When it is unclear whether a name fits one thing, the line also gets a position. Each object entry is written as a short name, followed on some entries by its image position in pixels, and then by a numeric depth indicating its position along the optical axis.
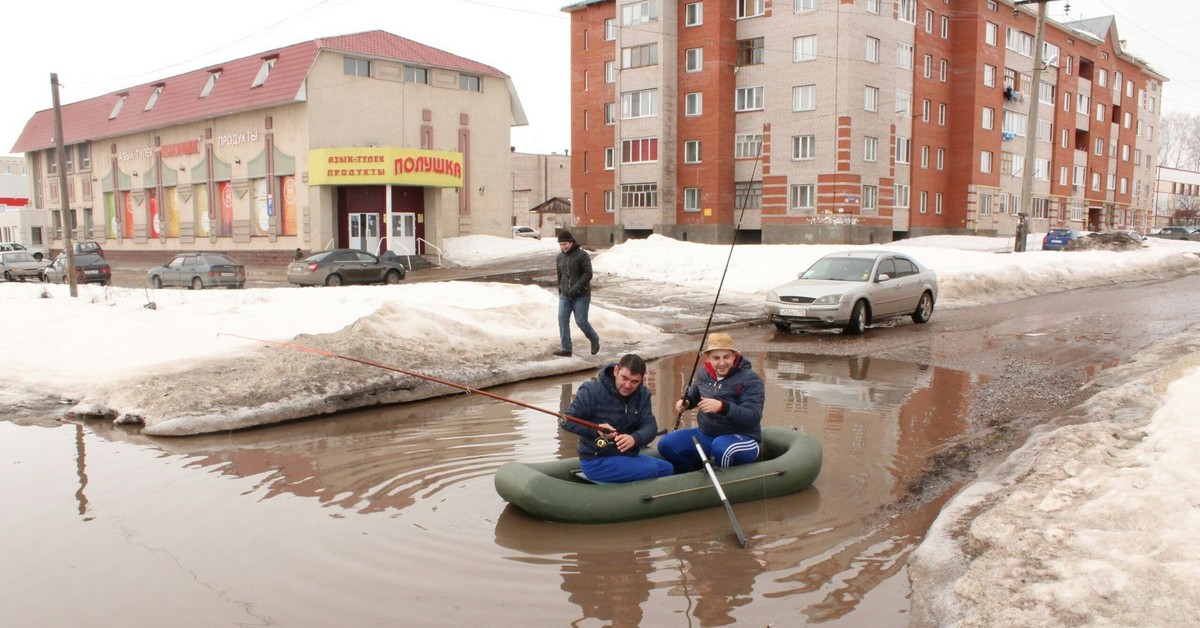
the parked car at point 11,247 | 45.22
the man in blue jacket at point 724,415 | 6.68
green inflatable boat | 6.15
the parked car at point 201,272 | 26.45
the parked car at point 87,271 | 28.92
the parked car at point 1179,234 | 63.00
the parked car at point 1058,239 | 41.66
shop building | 35.62
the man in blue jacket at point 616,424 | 6.28
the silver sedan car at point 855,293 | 15.83
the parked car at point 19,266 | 33.12
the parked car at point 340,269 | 26.94
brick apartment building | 43.66
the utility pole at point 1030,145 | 29.53
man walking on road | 12.59
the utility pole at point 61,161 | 20.16
